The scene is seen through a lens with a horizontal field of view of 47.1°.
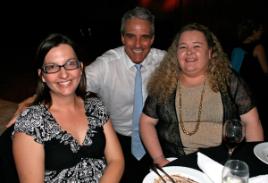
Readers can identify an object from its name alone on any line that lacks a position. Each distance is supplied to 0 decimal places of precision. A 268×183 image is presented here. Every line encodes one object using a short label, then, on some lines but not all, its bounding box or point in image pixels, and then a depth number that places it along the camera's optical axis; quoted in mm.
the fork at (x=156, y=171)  1406
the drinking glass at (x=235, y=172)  1285
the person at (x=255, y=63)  3395
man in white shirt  2504
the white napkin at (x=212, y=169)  1393
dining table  1520
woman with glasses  1526
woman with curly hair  2145
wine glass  1547
